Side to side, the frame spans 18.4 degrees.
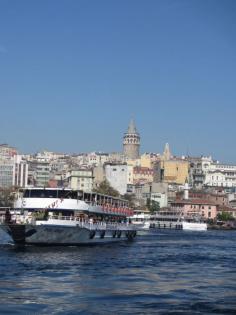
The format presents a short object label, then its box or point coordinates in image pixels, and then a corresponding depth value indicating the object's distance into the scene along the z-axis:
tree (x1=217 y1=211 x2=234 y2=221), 185.50
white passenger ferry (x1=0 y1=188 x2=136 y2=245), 46.88
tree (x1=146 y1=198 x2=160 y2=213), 184.00
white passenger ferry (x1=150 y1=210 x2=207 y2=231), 146.75
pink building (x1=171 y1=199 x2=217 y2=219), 187.62
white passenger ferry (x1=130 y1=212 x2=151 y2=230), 131.99
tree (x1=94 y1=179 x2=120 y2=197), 162.66
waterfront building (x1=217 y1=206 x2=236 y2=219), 196.12
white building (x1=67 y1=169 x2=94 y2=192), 187.31
